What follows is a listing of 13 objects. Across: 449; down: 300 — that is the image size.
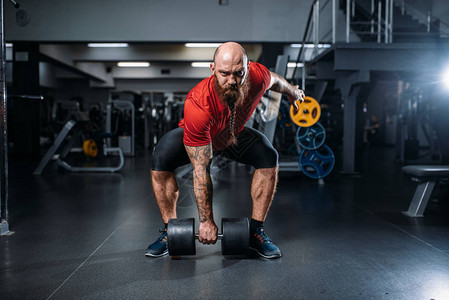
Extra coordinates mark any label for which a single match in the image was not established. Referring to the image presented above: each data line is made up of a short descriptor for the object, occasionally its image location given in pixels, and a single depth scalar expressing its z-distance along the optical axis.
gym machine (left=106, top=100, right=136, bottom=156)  6.32
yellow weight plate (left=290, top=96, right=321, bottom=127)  3.34
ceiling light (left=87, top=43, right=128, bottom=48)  8.24
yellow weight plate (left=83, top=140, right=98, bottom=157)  5.35
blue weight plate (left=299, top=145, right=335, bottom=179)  3.53
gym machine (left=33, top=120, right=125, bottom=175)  4.12
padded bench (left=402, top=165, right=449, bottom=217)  2.17
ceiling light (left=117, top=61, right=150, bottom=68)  10.77
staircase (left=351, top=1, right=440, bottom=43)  5.07
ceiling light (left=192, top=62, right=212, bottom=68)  10.56
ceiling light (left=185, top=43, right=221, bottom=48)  8.08
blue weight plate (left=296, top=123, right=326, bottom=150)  3.48
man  1.28
